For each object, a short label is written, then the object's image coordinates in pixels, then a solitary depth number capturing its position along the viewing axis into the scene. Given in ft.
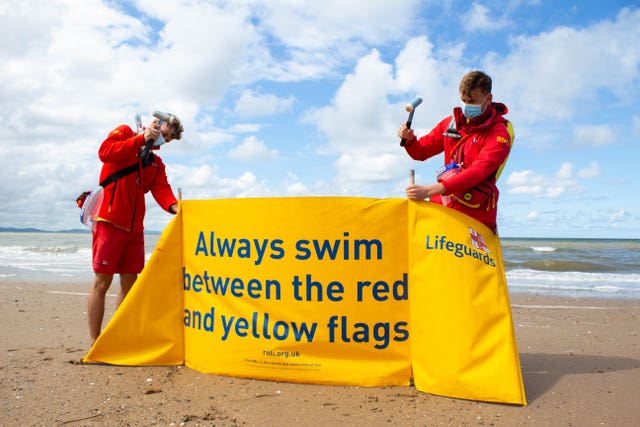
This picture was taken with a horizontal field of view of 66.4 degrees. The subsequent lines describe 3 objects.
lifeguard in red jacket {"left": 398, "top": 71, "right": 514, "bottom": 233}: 9.84
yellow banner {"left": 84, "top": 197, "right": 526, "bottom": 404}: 9.42
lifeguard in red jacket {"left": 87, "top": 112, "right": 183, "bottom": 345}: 12.11
